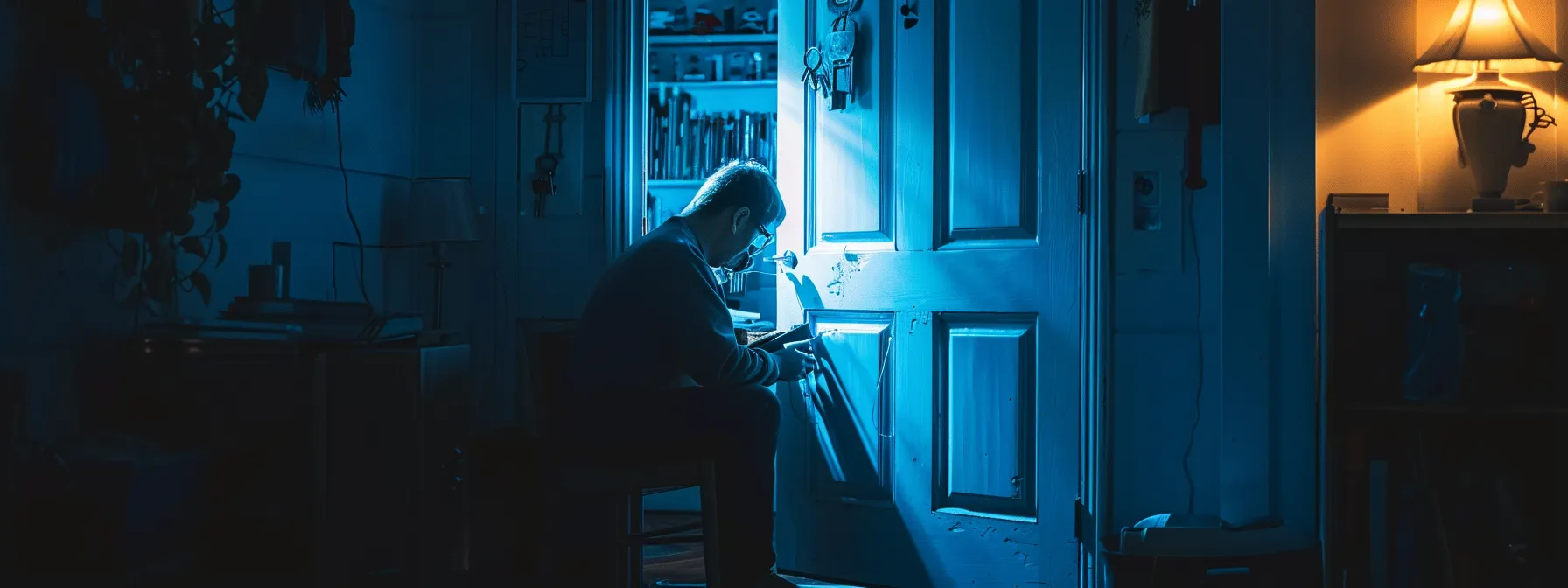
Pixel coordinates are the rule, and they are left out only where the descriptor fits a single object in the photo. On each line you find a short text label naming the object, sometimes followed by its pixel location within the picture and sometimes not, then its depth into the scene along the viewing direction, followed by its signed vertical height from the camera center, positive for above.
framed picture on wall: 3.30 +0.81
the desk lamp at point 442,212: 3.05 +0.27
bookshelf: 4.30 +0.85
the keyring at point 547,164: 3.32 +0.45
